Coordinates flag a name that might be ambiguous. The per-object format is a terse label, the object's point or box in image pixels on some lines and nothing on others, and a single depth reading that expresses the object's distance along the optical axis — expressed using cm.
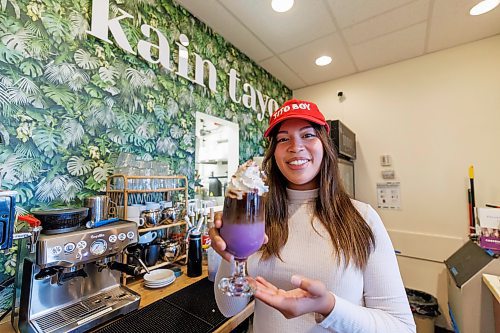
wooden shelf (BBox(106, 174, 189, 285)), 131
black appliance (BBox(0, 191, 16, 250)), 76
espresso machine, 85
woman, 64
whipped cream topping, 71
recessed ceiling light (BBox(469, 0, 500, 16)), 189
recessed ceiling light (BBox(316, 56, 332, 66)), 271
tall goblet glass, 69
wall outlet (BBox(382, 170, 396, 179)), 279
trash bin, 212
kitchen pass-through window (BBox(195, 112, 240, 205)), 204
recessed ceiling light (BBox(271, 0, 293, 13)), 183
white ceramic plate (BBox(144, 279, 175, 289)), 126
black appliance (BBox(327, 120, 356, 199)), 237
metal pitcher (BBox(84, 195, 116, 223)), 113
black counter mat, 92
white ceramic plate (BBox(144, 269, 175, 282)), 129
